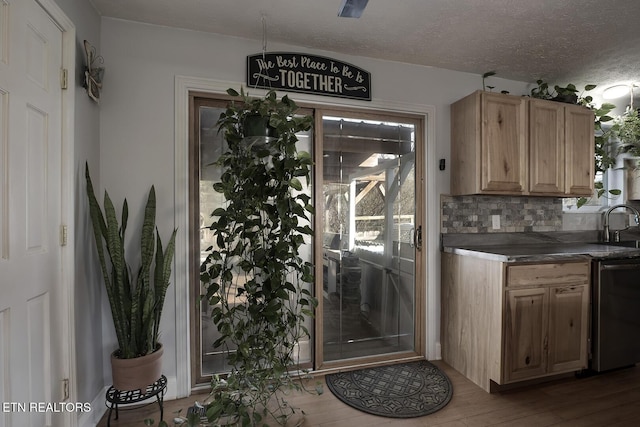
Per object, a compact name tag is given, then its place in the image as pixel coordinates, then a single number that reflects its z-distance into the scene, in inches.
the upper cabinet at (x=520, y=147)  94.0
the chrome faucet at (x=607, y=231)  118.6
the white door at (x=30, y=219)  46.3
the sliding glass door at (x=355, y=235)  87.3
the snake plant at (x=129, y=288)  65.1
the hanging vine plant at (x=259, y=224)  68.2
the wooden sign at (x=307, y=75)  86.1
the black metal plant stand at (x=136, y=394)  65.4
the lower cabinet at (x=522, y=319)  82.1
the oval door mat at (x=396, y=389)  76.7
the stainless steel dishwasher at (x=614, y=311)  89.7
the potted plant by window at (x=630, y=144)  119.2
